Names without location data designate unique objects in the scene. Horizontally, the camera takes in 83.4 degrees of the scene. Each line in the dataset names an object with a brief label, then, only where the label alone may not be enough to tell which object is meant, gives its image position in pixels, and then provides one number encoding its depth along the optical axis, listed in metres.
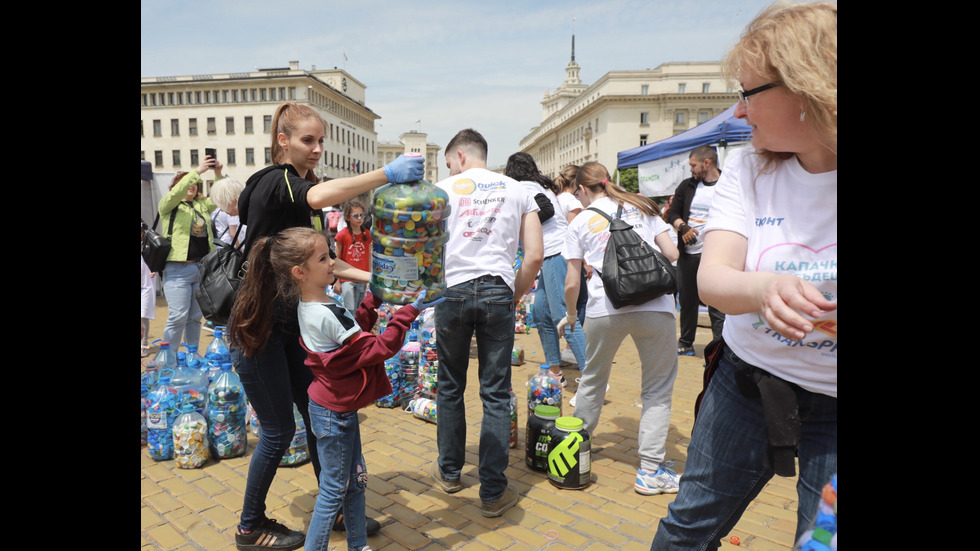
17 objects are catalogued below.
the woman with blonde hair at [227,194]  4.98
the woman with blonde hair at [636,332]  3.73
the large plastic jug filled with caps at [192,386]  4.35
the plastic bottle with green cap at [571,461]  3.75
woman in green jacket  5.77
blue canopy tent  8.48
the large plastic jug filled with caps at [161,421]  4.26
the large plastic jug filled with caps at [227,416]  4.29
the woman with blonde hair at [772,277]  1.37
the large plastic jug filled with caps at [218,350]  4.85
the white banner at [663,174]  9.76
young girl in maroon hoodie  2.62
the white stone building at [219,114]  66.56
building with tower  75.81
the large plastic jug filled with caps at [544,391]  4.44
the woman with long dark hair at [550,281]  6.12
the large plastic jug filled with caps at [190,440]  4.13
